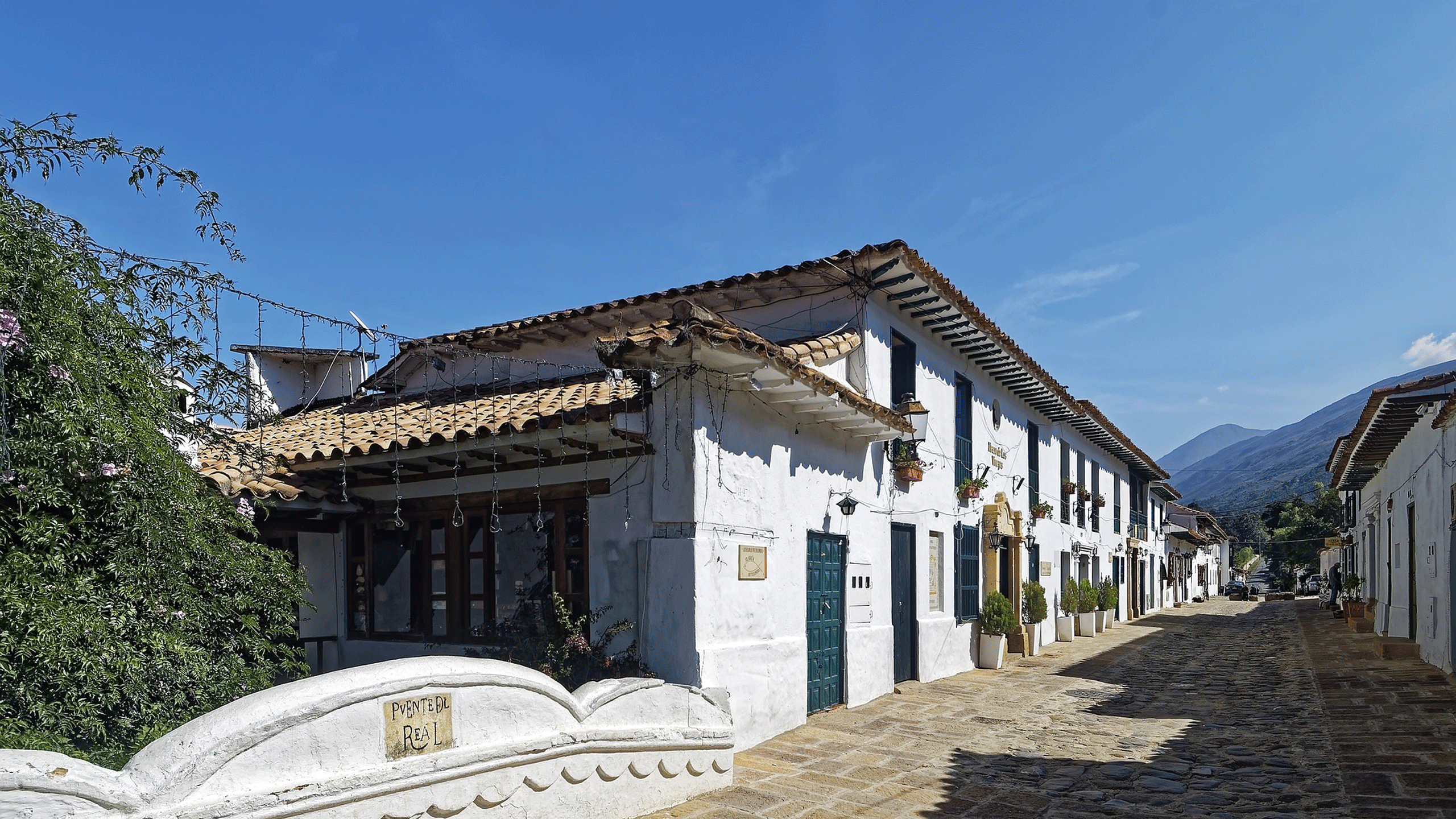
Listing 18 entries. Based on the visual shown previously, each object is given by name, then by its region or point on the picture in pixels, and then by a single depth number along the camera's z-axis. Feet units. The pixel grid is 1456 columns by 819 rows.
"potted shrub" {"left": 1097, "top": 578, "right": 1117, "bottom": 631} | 74.69
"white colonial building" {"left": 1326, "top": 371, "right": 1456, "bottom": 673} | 39.24
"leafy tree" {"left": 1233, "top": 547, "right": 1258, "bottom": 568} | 252.42
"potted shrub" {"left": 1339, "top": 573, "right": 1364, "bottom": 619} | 70.90
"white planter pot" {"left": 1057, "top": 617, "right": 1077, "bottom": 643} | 64.59
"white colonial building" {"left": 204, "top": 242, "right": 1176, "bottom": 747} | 25.17
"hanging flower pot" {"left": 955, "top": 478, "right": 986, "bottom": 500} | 46.01
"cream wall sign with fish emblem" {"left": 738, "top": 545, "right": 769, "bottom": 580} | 26.61
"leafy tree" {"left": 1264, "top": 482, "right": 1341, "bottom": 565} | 172.97
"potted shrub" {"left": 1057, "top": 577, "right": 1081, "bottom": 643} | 64.64
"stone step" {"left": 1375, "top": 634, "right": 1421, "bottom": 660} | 47.83
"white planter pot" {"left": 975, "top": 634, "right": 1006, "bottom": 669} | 47.39
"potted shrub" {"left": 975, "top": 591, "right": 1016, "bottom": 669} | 47.34
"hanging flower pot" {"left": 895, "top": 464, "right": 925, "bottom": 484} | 38.14
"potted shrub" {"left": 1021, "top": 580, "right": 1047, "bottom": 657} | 54.13
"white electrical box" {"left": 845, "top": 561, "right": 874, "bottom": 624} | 33.91
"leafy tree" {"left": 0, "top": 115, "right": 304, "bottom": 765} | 15.72
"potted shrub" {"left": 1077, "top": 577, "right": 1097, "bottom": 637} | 68.59
